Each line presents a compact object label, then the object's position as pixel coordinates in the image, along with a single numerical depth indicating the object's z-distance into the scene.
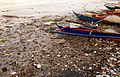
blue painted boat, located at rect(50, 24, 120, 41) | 7.73
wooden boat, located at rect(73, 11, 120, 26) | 11.76
